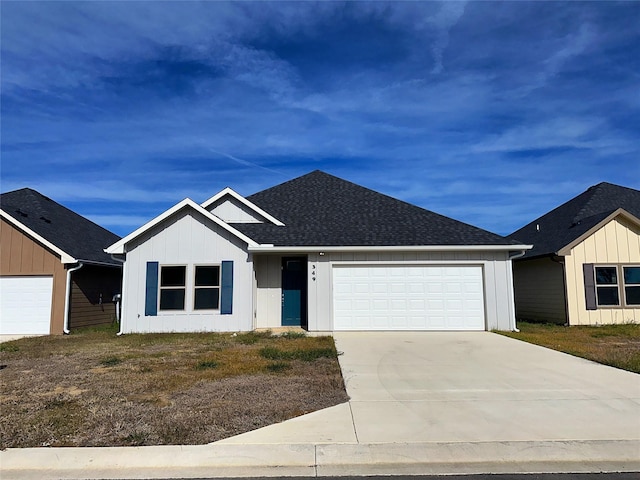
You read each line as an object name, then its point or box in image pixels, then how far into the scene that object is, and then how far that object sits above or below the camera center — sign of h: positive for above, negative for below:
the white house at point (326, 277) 13.32 +0.30
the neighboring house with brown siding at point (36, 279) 13.95 +0.30
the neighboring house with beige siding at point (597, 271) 14.85 +0.51
